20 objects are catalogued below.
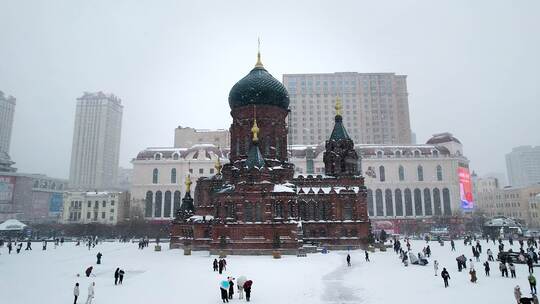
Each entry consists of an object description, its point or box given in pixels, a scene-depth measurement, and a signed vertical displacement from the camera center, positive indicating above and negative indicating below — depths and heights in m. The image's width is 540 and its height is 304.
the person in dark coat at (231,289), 19.04 -3.04
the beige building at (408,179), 82.50 +9.37
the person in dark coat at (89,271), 25.54 -2.92
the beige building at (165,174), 84.75 +10.87
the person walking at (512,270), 24.67 -2.81
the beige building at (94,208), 86.75 +3.65
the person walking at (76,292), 17.98 -2.98
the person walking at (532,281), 19.30 -2.73
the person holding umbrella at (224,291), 18.39 -3.01
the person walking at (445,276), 21.53 -2.76
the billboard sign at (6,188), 107.16 +10.00
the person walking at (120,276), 23.23 -2.98
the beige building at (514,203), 96.36 +5.56
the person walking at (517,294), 16.49 -2.87
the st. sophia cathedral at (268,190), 41.34 +3.91
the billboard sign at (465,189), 83.62 +7.33
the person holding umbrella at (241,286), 19.18 -2.91
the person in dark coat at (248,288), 18.48 -2.91
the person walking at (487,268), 25.47 -2.77
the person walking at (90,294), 17.71 -3.05
